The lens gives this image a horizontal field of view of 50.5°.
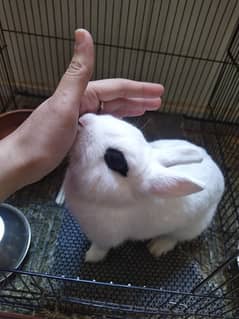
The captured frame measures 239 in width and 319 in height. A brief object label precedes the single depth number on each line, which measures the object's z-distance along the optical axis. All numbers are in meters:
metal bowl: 0.28
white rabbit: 0.20
